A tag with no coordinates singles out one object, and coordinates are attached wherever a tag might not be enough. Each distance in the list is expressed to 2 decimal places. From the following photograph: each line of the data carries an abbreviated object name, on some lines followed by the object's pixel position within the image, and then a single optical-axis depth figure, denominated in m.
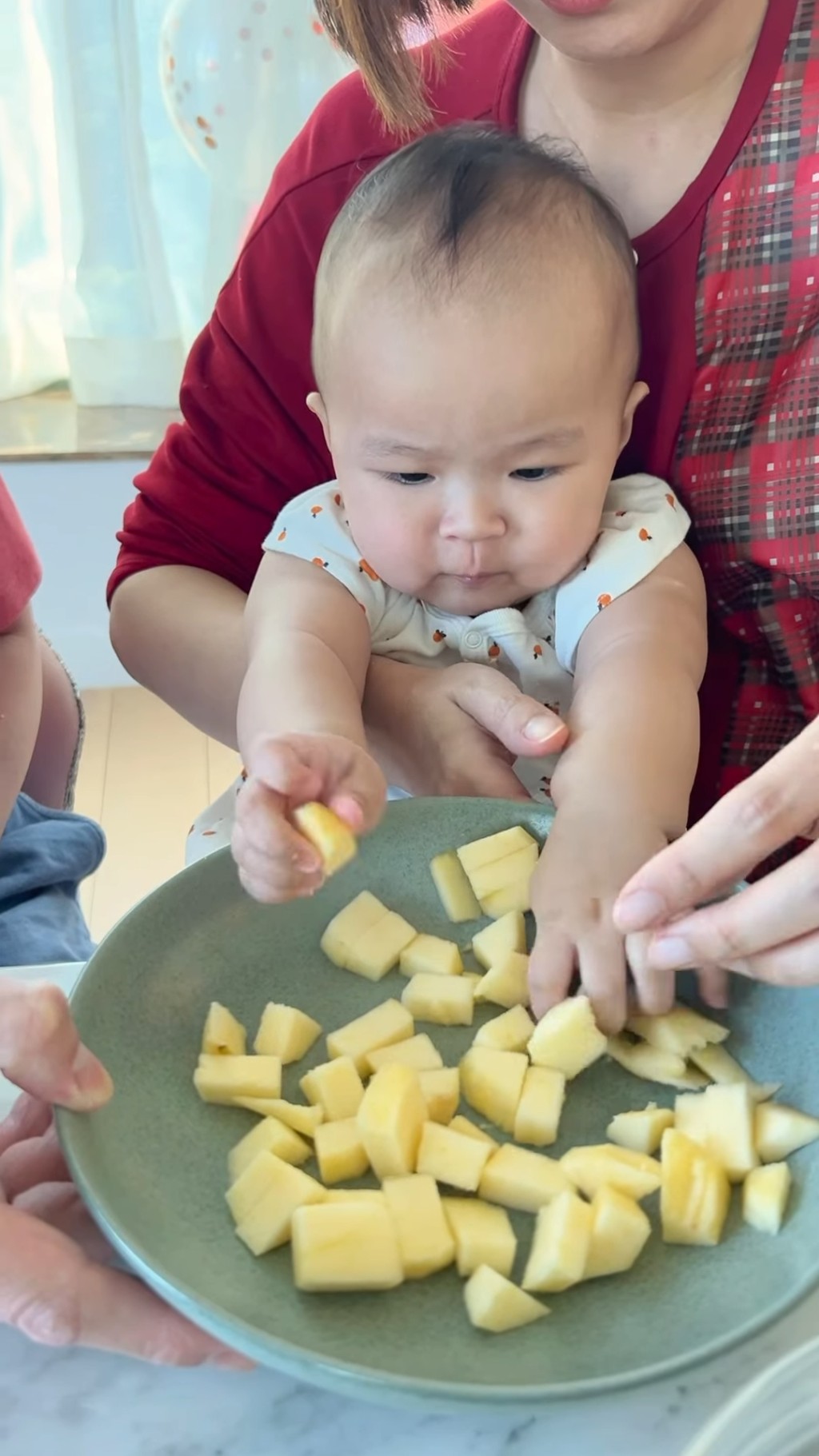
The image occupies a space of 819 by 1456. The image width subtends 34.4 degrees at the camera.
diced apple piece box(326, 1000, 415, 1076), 0.71
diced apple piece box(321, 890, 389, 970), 0.77
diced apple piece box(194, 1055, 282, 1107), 0.68
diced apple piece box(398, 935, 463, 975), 0.77
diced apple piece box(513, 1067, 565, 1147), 0.67
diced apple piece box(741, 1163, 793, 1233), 0.60
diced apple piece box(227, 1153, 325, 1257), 0.60
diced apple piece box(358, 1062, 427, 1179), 0.63
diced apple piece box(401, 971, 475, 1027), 0.74
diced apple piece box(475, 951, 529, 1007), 0.75
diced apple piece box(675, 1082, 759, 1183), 0.63
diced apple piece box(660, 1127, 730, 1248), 0.60
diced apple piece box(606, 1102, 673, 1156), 0.66
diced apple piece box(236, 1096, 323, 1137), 0.67
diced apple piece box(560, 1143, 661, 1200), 0.62
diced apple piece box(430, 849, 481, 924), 0.82
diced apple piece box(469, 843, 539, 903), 0.81
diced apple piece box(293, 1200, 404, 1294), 0.57
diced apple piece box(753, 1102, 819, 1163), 0.64
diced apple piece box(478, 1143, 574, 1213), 0.62
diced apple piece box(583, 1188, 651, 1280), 0.58
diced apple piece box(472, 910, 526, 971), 0.77
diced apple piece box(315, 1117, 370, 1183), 0.64
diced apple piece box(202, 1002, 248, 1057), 0.71
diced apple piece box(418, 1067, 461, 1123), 0.68
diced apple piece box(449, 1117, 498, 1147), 0.66
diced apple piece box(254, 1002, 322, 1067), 0.71
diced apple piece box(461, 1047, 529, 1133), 0.67
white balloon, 1.96
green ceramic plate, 0.53
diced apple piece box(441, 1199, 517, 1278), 0.59
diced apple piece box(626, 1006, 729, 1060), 0.71
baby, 0.87
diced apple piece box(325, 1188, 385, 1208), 0.60
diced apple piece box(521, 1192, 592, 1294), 0.57
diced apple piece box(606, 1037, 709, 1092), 0.70
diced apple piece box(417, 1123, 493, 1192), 0.63
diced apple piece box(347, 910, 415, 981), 0.77
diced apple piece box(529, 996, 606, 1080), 0.69
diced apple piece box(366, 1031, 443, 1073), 0.70
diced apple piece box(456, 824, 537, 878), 0.82
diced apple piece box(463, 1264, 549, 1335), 0.56
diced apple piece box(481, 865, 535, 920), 0.80
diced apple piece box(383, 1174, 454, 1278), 0.58
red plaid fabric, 0.89
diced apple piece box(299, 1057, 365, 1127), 0.68
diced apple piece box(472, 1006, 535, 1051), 0.72
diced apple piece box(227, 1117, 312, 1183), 0.64
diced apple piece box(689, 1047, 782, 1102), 0.70
